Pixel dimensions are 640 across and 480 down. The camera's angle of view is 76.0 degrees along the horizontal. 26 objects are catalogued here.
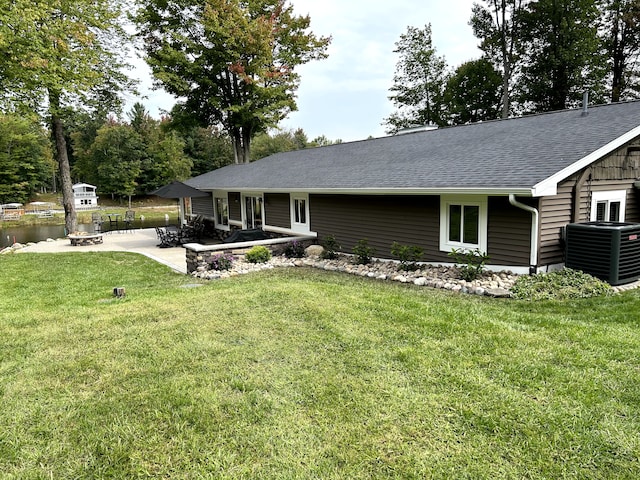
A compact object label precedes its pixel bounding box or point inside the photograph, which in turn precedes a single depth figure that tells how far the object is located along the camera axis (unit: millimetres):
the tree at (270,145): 49719
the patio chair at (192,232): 15787
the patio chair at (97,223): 18077
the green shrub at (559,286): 6668
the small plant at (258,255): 10242
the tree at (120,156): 43312
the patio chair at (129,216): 20875
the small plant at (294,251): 11195
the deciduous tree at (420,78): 29484
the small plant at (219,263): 9656
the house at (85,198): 43728
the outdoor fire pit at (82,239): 15562
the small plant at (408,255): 8938
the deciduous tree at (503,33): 24438
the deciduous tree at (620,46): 22953
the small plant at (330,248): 10930
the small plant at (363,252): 9953
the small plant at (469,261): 7668
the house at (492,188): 7363
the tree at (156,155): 41688
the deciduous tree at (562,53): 22328
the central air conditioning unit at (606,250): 6961
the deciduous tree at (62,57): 11969
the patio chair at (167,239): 15131
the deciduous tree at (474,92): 26359
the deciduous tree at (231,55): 24078
